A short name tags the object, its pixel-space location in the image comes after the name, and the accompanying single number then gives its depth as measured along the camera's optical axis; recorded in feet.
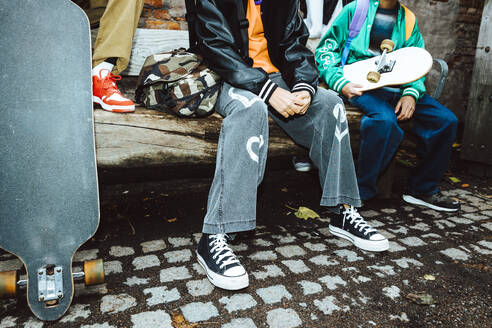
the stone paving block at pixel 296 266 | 5.50
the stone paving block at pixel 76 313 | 4.25
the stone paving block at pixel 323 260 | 5.75
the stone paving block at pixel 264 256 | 5.82
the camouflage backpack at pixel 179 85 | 5.68
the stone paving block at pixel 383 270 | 5.52
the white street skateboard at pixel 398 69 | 7.45
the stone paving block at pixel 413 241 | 6.63
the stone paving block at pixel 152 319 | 4.17
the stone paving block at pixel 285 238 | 6.53
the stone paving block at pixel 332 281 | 5.10
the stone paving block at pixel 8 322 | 4.13
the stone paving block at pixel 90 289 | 4.75
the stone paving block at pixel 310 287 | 4.94
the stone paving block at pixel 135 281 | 5.02
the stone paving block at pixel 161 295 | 4.62
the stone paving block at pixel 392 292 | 4.95
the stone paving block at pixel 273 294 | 4.73
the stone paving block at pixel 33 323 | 4.12
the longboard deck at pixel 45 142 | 4.14
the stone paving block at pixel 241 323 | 4.18
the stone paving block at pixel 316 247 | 6.25
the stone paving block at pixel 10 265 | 5.49
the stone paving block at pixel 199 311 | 4.32
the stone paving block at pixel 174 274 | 5.18
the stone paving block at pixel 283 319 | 4.23
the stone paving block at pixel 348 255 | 5.93
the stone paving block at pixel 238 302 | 4.53
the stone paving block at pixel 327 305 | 4.54
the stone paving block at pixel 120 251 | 5.92
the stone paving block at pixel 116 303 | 4.43
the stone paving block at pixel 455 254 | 6.21
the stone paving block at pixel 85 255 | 5.74
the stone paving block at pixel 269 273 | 5.29
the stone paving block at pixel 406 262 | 5.82
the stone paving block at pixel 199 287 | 4.83
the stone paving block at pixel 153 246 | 6.10
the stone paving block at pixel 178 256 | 5.74
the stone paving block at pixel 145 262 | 5.54
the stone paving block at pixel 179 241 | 6.33
